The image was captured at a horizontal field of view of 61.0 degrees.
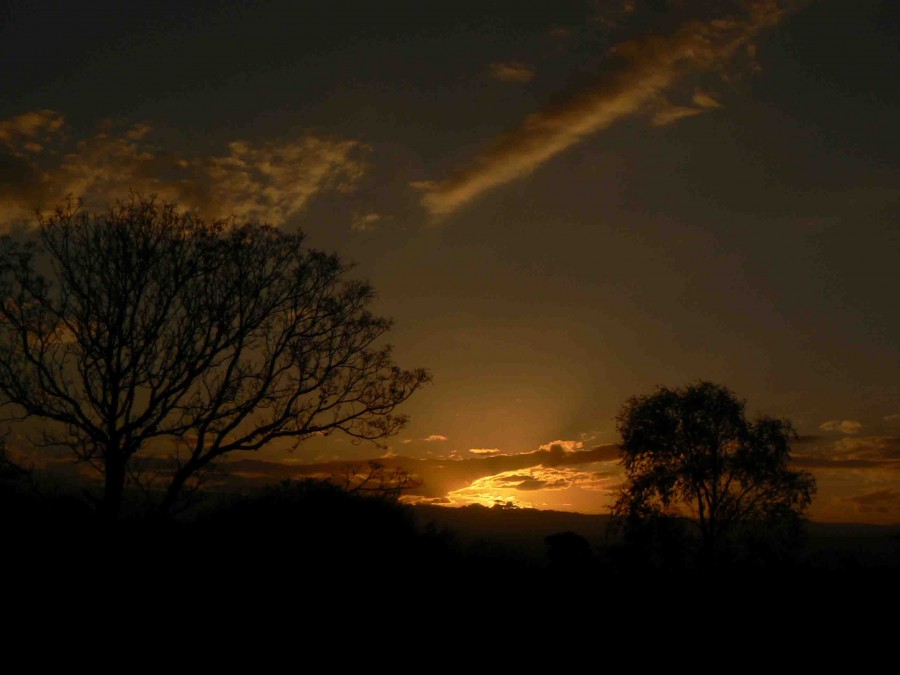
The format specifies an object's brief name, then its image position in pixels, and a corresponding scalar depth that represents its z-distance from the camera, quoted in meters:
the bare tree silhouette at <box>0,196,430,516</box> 25.34
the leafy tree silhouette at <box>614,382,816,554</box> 52.28
